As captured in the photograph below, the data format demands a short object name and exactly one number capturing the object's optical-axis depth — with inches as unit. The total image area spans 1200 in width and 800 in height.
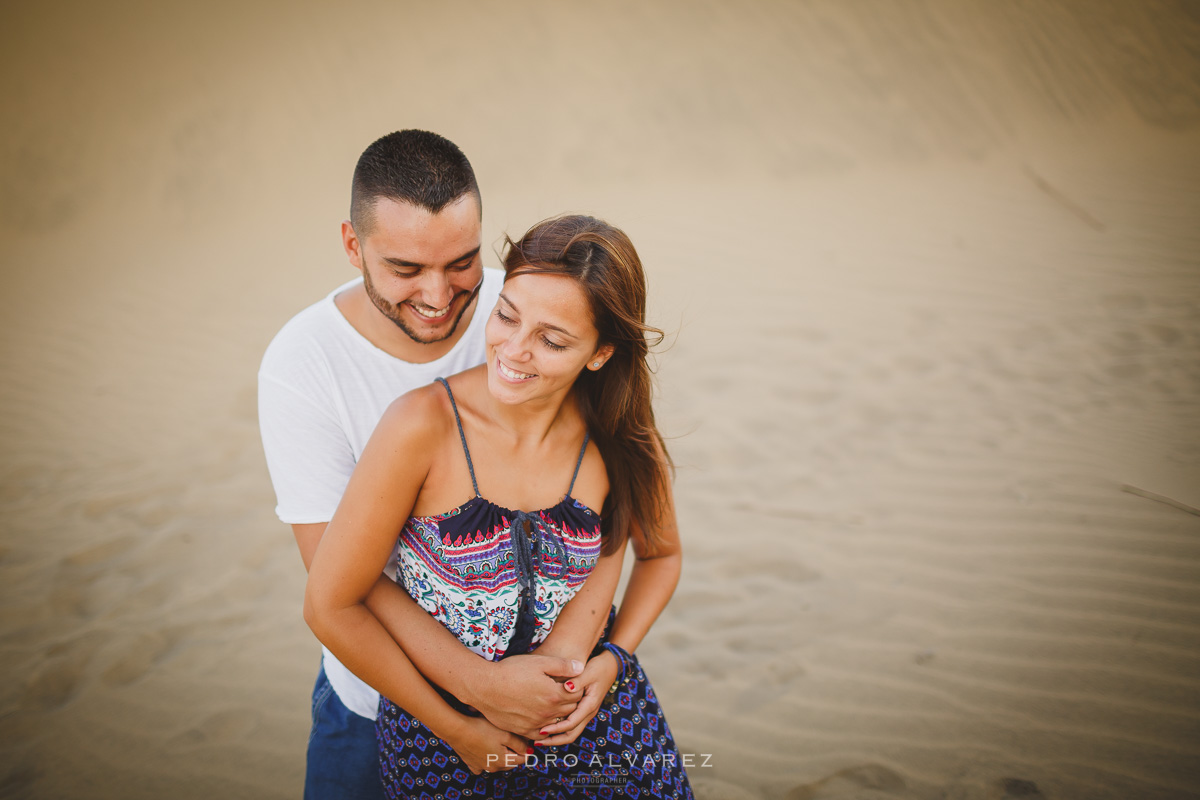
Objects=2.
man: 82.2
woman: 69.0
